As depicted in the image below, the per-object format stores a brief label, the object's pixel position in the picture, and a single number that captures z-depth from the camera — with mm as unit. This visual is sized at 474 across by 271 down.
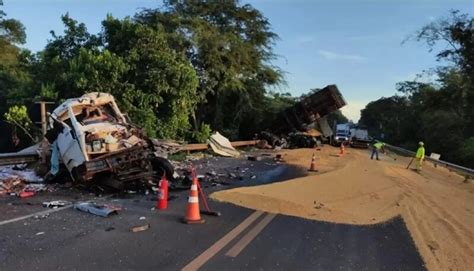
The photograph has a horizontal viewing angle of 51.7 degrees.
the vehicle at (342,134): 49450
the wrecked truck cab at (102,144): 10961
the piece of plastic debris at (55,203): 9193
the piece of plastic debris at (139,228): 7204
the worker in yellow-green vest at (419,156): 24422
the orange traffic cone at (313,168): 19050
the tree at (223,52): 35000
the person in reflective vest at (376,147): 30500
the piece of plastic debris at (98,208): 8312
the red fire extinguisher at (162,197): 9148
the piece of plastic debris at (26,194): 10389
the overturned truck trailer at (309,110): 33719
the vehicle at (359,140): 51312
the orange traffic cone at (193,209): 7953
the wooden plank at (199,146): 23466
